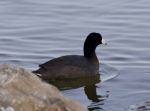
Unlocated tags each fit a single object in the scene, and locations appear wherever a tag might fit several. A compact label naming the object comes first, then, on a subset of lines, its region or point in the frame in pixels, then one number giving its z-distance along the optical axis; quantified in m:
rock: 13.35
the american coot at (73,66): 29.38
